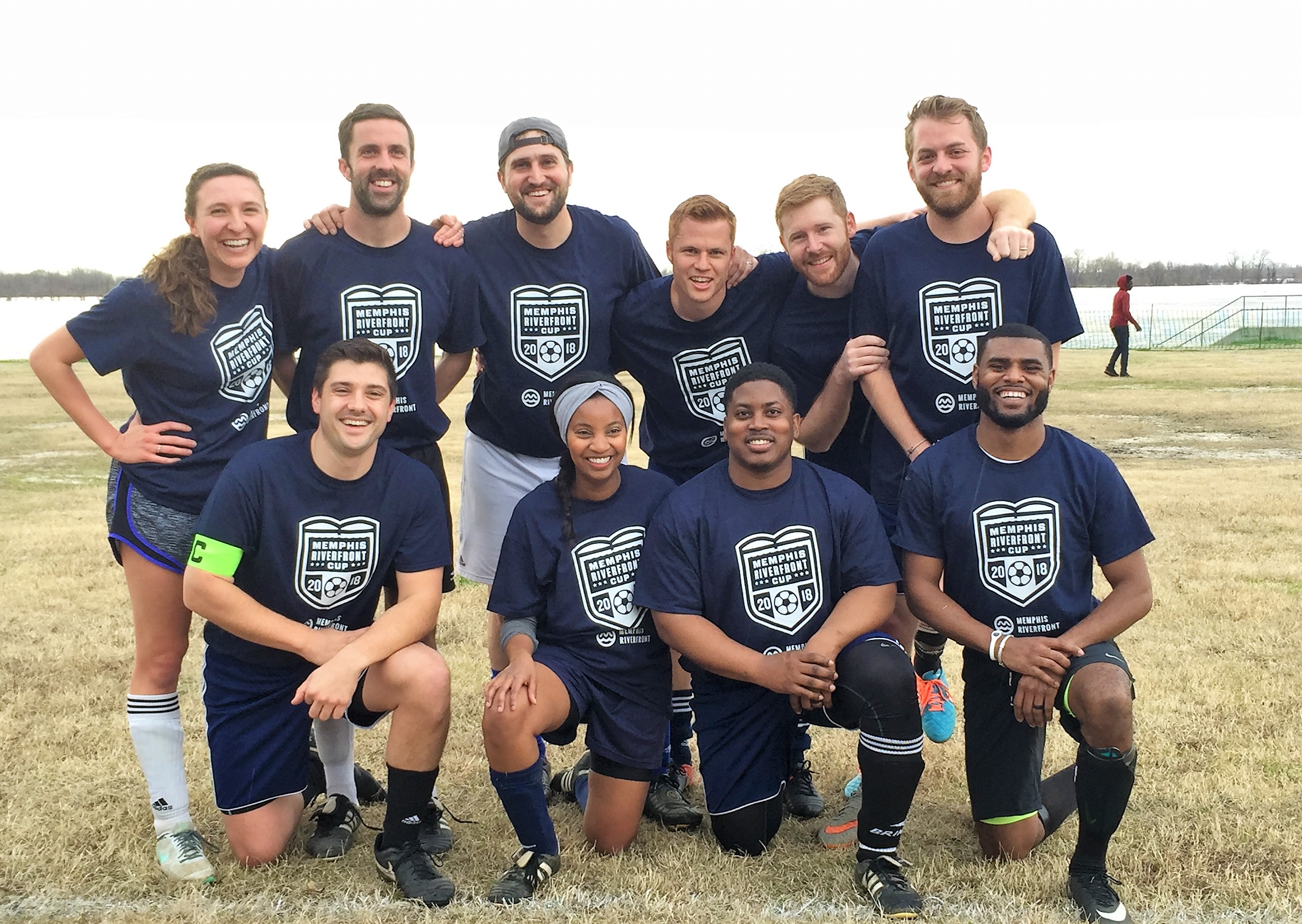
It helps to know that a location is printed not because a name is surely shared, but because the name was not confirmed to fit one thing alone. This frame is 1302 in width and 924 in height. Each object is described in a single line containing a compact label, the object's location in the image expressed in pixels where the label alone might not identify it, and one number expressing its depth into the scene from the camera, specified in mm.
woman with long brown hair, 4109
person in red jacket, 25094
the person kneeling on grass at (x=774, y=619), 3787
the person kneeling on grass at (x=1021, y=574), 3725
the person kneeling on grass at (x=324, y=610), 3857
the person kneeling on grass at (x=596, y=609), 4148
